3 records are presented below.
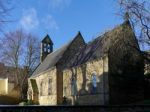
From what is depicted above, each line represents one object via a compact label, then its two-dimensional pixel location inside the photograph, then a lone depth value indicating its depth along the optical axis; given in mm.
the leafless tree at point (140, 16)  15067
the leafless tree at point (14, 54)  38168
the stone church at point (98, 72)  16576
